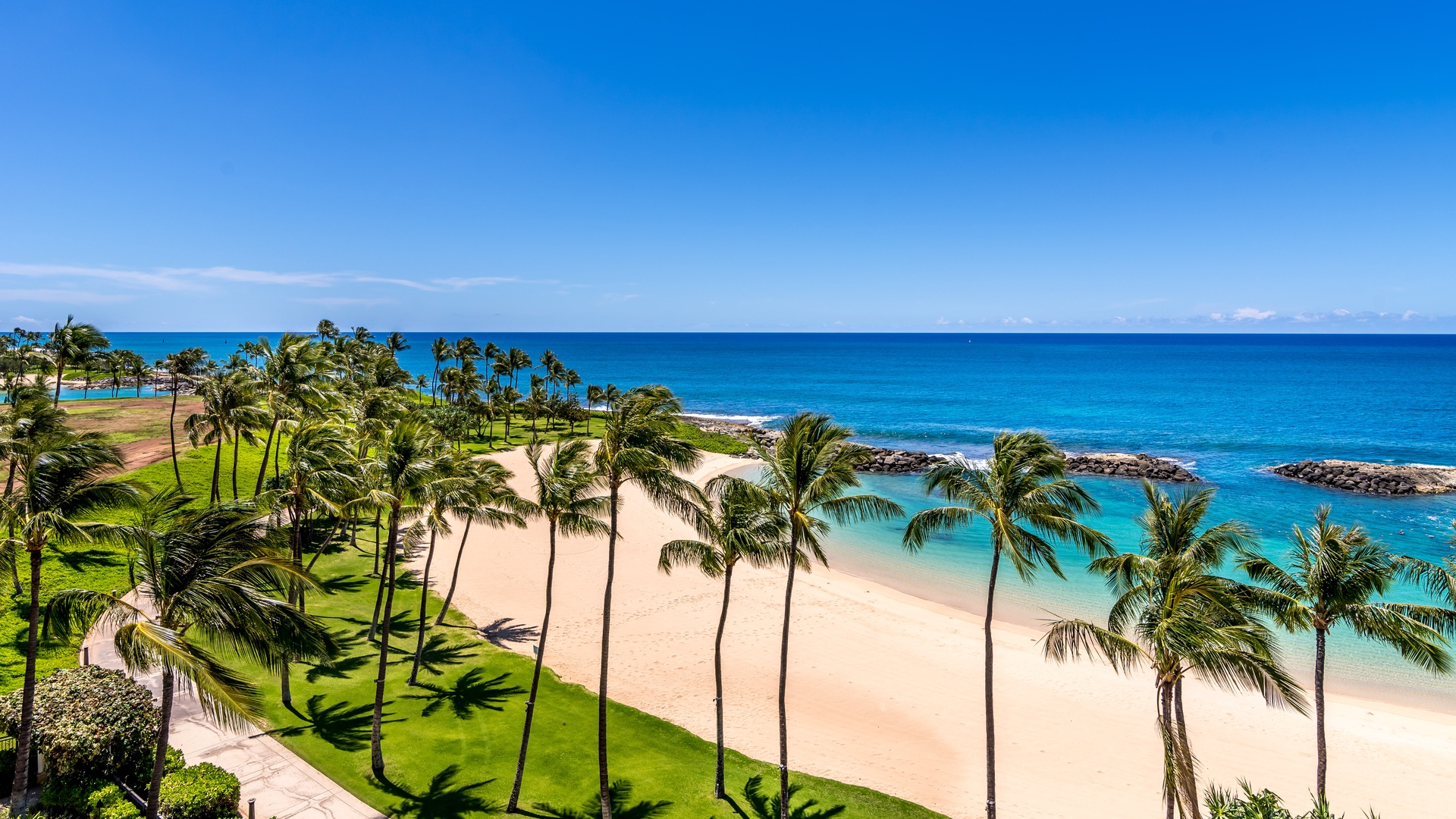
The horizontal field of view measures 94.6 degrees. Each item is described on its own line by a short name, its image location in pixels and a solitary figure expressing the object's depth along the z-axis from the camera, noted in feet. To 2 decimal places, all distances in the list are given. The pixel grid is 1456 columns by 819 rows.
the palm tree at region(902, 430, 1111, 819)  53.37
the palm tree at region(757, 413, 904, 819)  56.70
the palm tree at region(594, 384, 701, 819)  57.26
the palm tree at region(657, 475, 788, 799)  57.36
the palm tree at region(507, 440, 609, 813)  59.93
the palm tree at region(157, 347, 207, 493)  191.52
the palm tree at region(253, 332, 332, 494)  101.81
